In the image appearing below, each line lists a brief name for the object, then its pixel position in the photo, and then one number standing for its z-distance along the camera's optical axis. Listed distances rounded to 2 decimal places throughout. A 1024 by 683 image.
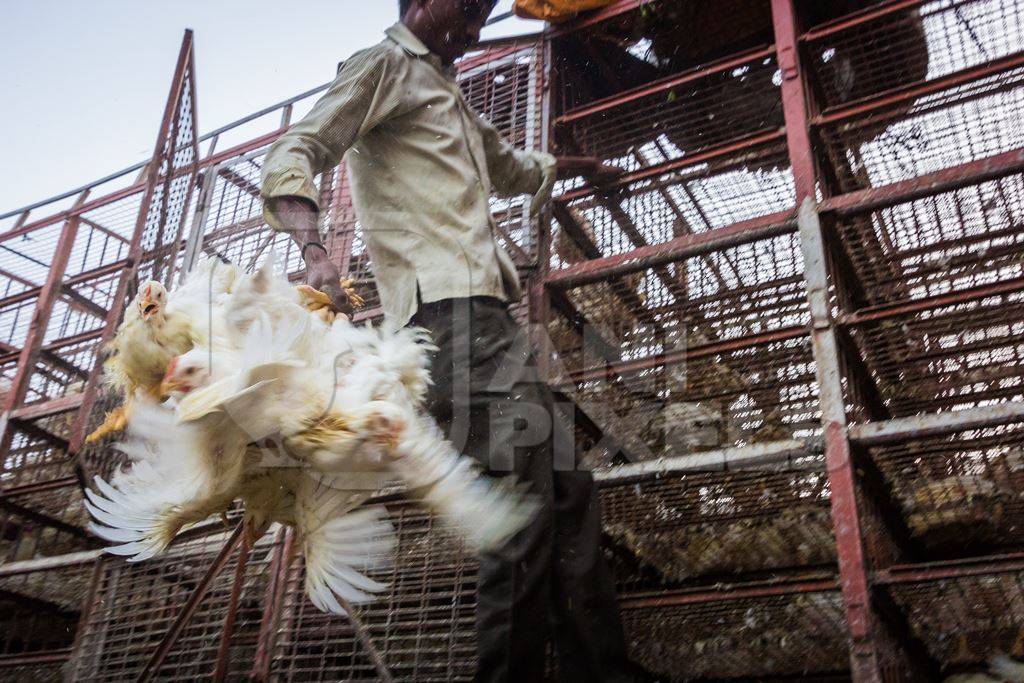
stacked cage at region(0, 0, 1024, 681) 3.45
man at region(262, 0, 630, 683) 2.80
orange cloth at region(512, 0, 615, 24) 4.45
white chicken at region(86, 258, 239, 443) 2.39
